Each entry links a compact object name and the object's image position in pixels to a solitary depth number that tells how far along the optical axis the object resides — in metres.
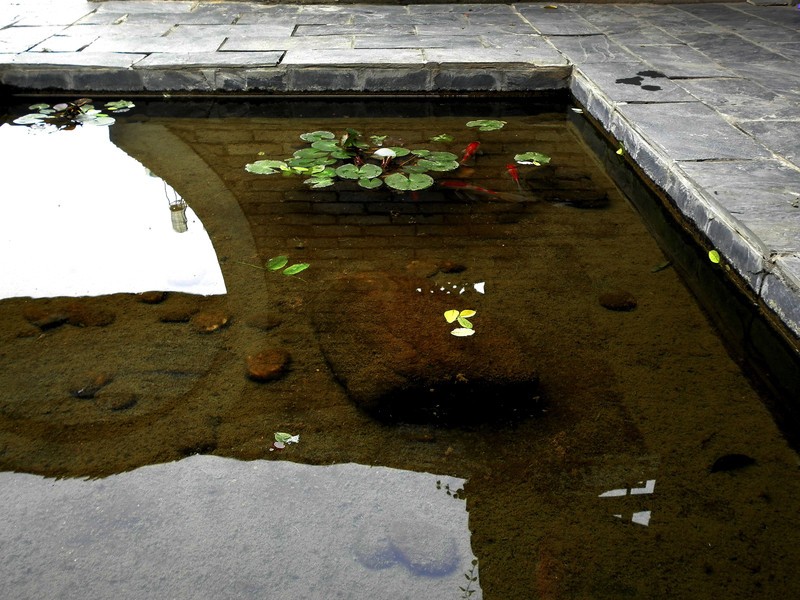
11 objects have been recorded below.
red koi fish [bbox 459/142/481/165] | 3.67
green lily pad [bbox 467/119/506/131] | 4.05
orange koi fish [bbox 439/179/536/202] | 3.31
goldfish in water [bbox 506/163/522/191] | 3.49
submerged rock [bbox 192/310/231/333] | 2.46
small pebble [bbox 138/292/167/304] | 2.60
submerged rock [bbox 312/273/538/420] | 2.16
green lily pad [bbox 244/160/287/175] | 3.51
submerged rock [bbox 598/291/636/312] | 2.59
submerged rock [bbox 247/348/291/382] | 2.26
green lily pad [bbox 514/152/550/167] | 3.65
